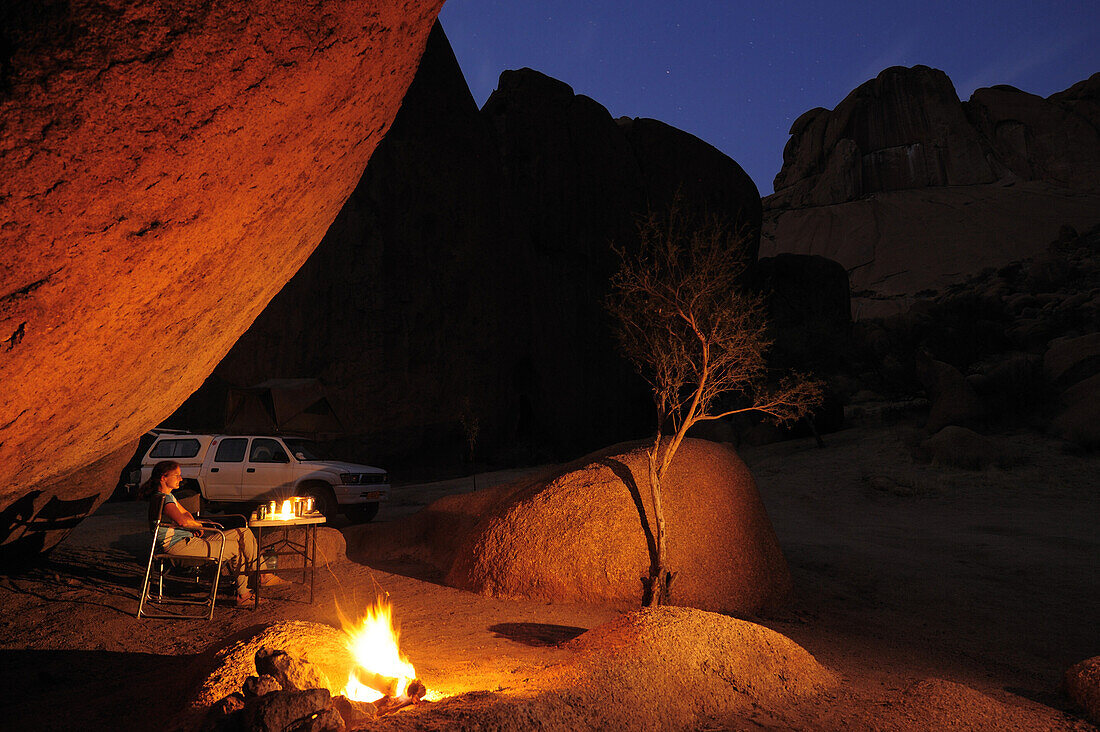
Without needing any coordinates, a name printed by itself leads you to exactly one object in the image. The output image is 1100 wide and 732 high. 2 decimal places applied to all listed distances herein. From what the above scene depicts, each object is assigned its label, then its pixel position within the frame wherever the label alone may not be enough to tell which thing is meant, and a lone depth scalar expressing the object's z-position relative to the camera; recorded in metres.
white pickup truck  12.87
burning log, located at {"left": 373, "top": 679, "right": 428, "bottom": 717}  3.53
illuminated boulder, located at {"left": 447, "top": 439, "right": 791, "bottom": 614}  7.05
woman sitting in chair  6.70
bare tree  8.20
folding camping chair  6.66
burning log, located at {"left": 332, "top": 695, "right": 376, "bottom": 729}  3.14
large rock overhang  2.15
